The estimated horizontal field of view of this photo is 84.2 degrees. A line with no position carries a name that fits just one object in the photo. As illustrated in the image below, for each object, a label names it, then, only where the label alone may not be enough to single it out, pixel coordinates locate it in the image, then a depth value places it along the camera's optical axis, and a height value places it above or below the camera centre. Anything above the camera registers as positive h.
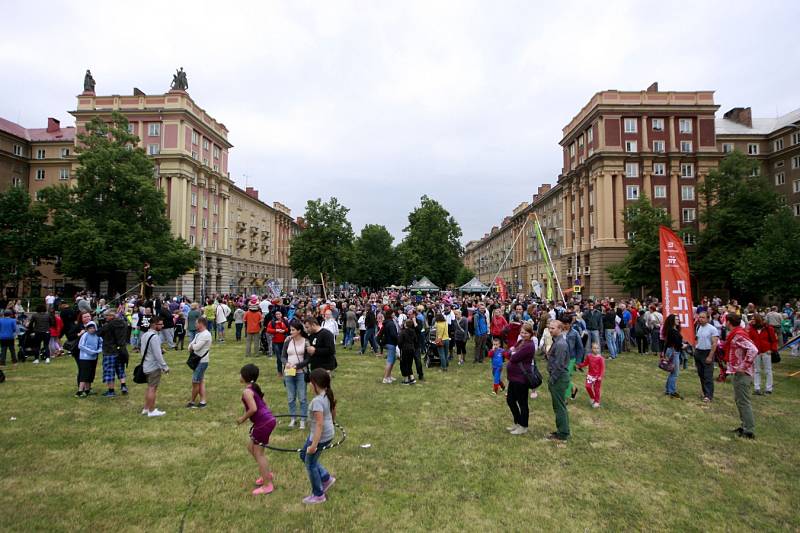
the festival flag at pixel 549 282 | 20.90 +0.62
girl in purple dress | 5.42 -1.56
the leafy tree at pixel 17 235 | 42.62 +5.76
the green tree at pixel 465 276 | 115.38 +4.59
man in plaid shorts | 9.99 -1.23
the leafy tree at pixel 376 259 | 90.31 +7.20
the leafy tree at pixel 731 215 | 41.31 +7.35
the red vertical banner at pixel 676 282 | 12.51 +0.32
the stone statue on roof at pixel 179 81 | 54.12 +26.16
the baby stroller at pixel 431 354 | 15.22 -2.08
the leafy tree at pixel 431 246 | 68.38 +7.41
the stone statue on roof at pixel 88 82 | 53.00 +25.47
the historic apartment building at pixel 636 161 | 49.22 +14.91
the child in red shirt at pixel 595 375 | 9.82 -1.82
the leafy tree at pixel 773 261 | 28.75 +2.22
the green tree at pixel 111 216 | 37.84 +7.21
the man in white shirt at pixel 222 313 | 19.52 -0.83
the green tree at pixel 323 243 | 63.06 +7.39
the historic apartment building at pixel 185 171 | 50.78 +15.91
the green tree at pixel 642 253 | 42.03 +3.84
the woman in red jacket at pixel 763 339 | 10.84 -1.15
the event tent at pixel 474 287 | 42.10 +0.63
